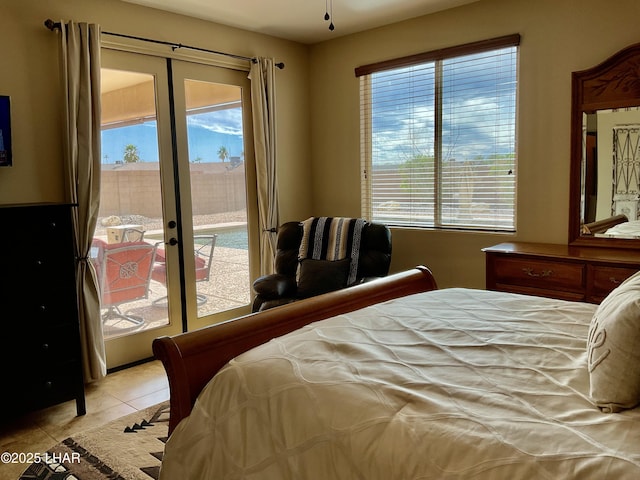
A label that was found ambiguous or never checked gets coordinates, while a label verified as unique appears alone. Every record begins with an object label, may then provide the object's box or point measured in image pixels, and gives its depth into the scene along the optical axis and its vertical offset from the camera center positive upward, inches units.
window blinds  144.5 +16.9
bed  41.8 -20.6
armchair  142.1 -23.2
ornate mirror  120.6 +8.1
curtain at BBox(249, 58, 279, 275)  168.1 +15.7
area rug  90.3 -49.2
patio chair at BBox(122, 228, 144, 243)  143.6 -10.2
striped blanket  151.0 -14.2
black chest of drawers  103.1 -23.2
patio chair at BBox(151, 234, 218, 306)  160.4 -19.0
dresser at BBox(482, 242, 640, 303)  111.8 -19.5
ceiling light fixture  142.9 +55.1
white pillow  46.2 -16.8
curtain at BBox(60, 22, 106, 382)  123.5 +11.1
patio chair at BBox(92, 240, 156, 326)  139.2 -21.1
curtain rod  120.6 +45.3
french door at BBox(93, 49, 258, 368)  140.5 -0.6
